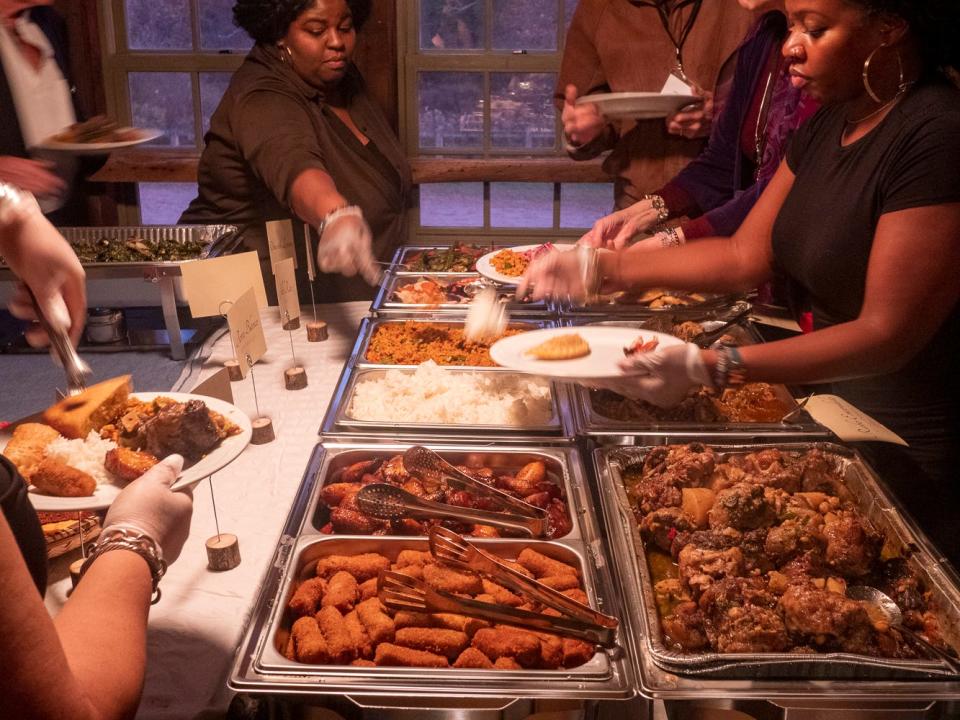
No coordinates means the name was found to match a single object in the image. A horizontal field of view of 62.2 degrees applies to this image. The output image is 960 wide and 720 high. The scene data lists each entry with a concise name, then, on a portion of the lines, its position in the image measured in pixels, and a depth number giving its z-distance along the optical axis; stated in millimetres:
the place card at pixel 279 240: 2443
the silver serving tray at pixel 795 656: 1219
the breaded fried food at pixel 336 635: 1286
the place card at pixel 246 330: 2066
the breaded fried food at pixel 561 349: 1998
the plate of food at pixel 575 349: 1905
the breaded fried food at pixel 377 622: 1325
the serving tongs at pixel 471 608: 1306
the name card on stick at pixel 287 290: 2505
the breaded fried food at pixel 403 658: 1268
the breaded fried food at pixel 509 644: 1281
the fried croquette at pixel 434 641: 1308
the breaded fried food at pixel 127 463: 1435
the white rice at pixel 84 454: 1456
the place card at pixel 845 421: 1954
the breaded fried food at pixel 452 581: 1422
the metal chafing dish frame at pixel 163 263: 2939
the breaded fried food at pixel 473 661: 1272
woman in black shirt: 1656
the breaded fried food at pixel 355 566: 1508
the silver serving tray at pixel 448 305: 2887
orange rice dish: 2498
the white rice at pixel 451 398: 2125
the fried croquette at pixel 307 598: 1394
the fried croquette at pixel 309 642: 1274
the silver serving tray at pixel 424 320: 2691
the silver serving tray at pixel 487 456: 1846
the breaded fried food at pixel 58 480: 1332
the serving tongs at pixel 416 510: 1617
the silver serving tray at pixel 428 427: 2014
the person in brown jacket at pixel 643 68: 3561
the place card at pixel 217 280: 2217
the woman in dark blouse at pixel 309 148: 2730
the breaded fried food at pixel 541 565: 1491
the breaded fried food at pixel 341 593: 1413
